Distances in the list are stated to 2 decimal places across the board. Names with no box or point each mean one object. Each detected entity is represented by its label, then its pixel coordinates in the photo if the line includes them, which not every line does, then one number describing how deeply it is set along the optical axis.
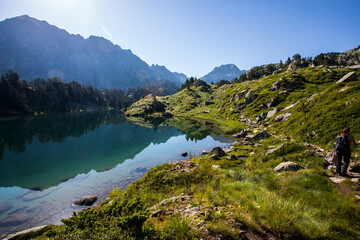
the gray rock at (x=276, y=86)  64.19
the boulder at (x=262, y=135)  30.25
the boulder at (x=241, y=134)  38.96
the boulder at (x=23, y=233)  9.93
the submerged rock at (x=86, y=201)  15.95
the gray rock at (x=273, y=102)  52.32
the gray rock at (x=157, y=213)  8.02
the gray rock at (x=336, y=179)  11.45
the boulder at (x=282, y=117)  35.06
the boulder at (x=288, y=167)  14.28
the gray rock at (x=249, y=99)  66.30
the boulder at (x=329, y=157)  14.29
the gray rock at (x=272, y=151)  19.41
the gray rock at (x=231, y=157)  22.42
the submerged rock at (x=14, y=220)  13.49
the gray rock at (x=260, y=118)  46.03
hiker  12.32
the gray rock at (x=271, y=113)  43.69
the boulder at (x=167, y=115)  112.82
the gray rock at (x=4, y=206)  15.62
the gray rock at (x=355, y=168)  12.72
